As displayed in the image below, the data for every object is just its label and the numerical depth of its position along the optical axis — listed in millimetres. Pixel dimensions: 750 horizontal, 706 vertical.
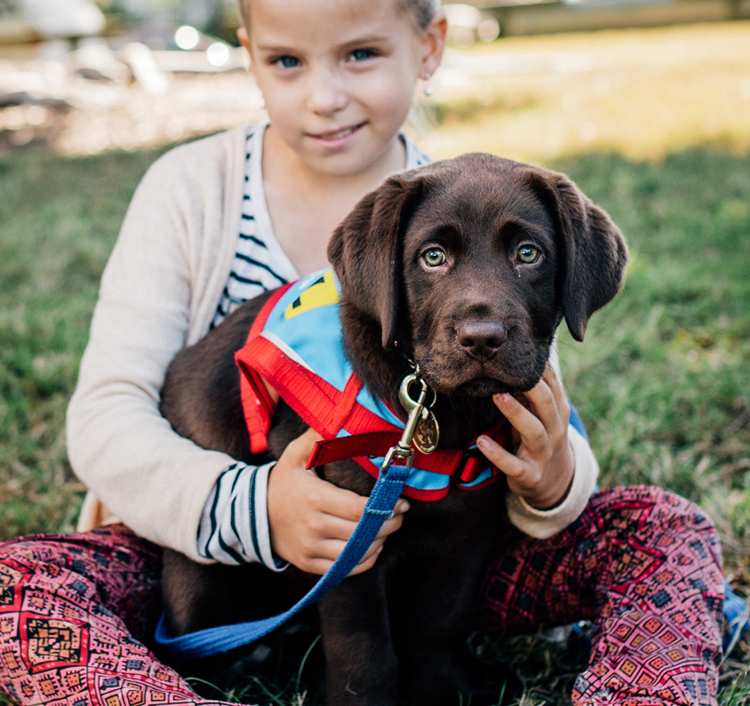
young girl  631
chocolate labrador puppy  592
